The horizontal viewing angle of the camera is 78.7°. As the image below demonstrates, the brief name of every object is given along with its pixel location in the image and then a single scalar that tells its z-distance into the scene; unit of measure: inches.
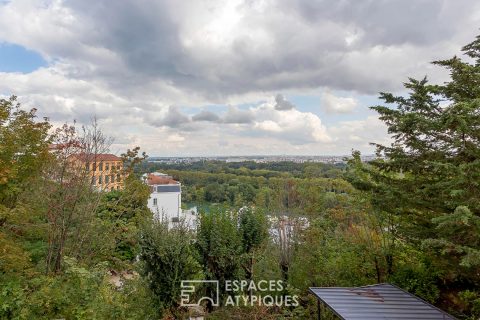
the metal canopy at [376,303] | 136.8
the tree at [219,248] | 233.1
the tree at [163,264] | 211.8
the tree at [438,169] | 144.9
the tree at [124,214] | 318.7
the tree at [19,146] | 198.7
